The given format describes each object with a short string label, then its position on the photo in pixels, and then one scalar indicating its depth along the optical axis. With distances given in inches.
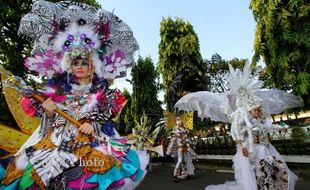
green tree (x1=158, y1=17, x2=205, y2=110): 569.6
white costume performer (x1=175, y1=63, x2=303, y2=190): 147.9
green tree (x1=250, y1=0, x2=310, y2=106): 232.5
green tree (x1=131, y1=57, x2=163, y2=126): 658.7
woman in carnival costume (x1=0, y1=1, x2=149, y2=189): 76.6
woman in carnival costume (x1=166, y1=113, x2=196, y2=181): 259.0
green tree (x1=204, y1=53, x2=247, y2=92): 881.6
